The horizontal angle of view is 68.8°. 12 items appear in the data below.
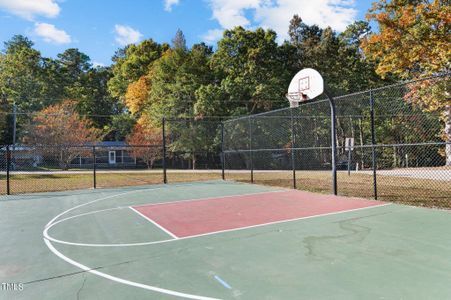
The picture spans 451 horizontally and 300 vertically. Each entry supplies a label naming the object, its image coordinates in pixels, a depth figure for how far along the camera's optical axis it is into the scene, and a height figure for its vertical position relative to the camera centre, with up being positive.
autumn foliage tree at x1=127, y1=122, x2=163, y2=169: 28.89 +1.38
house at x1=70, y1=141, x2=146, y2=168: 34.16 -0.33
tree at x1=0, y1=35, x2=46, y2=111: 37.72 +9.35
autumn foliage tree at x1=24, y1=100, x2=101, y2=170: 28.10 +2.07
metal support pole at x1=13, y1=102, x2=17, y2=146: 33.81 +3.71
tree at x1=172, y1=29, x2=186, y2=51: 36.06 +12.76
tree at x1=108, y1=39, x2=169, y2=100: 35.69 +9.98
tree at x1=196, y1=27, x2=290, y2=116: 27.17 +6.58
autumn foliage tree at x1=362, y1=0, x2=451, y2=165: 13.68 +5.19
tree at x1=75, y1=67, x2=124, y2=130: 39.75 +7.30
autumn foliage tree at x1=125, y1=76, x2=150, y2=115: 33.47 +6.30
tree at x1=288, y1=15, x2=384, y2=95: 27.64 +8.47
